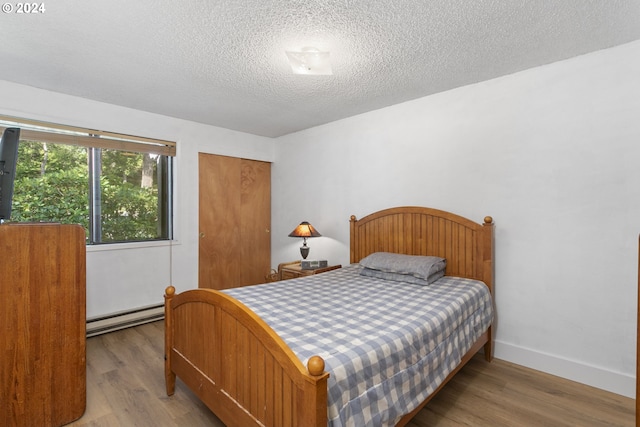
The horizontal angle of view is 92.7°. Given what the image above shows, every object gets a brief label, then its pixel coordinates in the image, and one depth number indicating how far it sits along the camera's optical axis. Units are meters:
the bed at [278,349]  1.13
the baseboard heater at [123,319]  3.00
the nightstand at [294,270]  3.25
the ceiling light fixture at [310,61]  1.97
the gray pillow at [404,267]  2.45
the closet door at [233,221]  3.91
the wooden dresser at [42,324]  1.60
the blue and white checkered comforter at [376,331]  1.23
